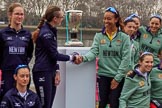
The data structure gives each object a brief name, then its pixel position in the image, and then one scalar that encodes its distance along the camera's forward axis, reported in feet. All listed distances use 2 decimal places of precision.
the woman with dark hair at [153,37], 16.56
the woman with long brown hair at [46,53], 14.17
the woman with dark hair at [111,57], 14.99
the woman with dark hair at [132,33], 16.06
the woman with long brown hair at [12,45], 13.88
